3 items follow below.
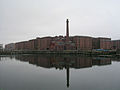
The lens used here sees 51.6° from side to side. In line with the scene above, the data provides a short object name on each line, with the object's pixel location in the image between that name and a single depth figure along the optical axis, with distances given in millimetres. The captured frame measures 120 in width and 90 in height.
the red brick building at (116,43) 134700
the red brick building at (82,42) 102125
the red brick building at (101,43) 119375
